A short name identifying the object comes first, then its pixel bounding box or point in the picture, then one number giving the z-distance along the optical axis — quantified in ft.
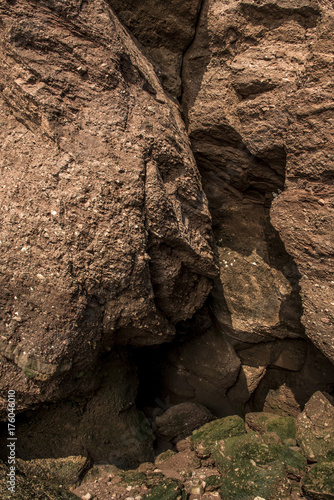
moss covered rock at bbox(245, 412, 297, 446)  8.73
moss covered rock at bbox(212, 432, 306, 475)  7.88
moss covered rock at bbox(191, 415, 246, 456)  8.90
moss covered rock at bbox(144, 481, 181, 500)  7.15
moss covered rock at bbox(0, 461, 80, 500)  6.61
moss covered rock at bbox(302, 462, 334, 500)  6.89
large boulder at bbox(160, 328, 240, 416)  10.23
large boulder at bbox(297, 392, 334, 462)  8.07
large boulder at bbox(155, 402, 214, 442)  9.59
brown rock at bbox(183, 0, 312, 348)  8.17
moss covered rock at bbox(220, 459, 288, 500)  7.13
